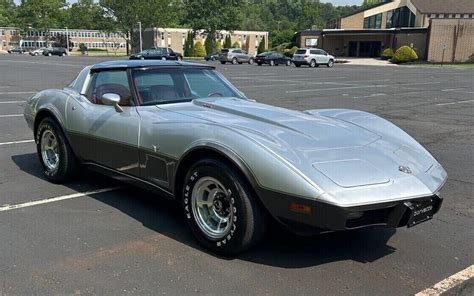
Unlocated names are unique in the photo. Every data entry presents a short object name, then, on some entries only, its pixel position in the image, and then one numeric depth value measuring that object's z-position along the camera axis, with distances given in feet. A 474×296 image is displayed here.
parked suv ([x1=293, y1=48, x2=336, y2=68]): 143.33
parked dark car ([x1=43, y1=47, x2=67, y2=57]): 264.31
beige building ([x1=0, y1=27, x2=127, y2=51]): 388.37
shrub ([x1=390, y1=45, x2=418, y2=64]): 181.47
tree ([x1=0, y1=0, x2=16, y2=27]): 434.71
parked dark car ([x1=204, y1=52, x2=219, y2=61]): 180.87
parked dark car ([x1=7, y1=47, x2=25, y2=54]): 323.08
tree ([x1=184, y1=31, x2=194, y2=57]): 251.19
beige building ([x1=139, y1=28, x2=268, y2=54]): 296.92
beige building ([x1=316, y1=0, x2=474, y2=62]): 192.24
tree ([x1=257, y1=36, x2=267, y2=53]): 266.36
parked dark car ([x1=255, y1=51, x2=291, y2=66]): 154.30
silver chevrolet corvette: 10.53
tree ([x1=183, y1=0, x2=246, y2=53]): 247.29
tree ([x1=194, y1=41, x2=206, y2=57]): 250.16
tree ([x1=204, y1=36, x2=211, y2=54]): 255.09
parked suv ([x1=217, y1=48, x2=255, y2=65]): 164.84
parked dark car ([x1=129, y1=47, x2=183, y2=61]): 157.74
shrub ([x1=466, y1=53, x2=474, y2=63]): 191.52
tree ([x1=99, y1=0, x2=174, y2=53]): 279.08
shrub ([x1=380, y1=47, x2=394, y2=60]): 203.74
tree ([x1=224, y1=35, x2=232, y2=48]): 266.86
